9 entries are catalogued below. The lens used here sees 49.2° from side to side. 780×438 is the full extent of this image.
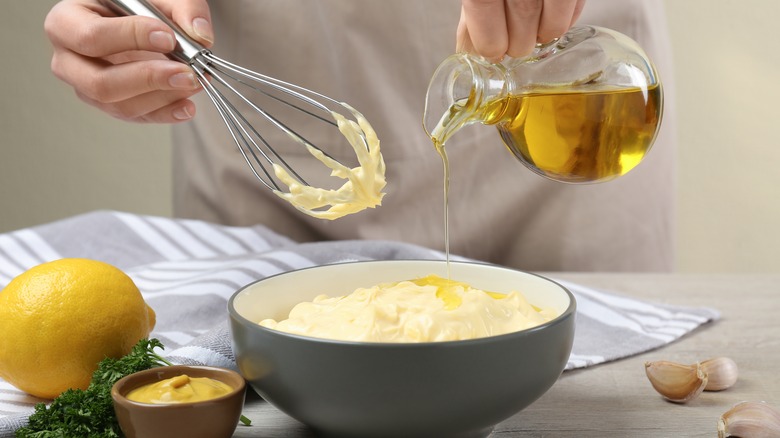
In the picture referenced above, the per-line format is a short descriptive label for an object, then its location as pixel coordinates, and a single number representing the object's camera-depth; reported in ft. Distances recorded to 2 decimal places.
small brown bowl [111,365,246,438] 2.11
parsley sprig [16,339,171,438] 2.25
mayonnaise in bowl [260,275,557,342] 2.18
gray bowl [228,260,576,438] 2.03
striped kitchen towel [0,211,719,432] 3.10
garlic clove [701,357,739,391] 2.76
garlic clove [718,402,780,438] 2.28
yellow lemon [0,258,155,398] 2.54
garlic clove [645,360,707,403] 2.64
